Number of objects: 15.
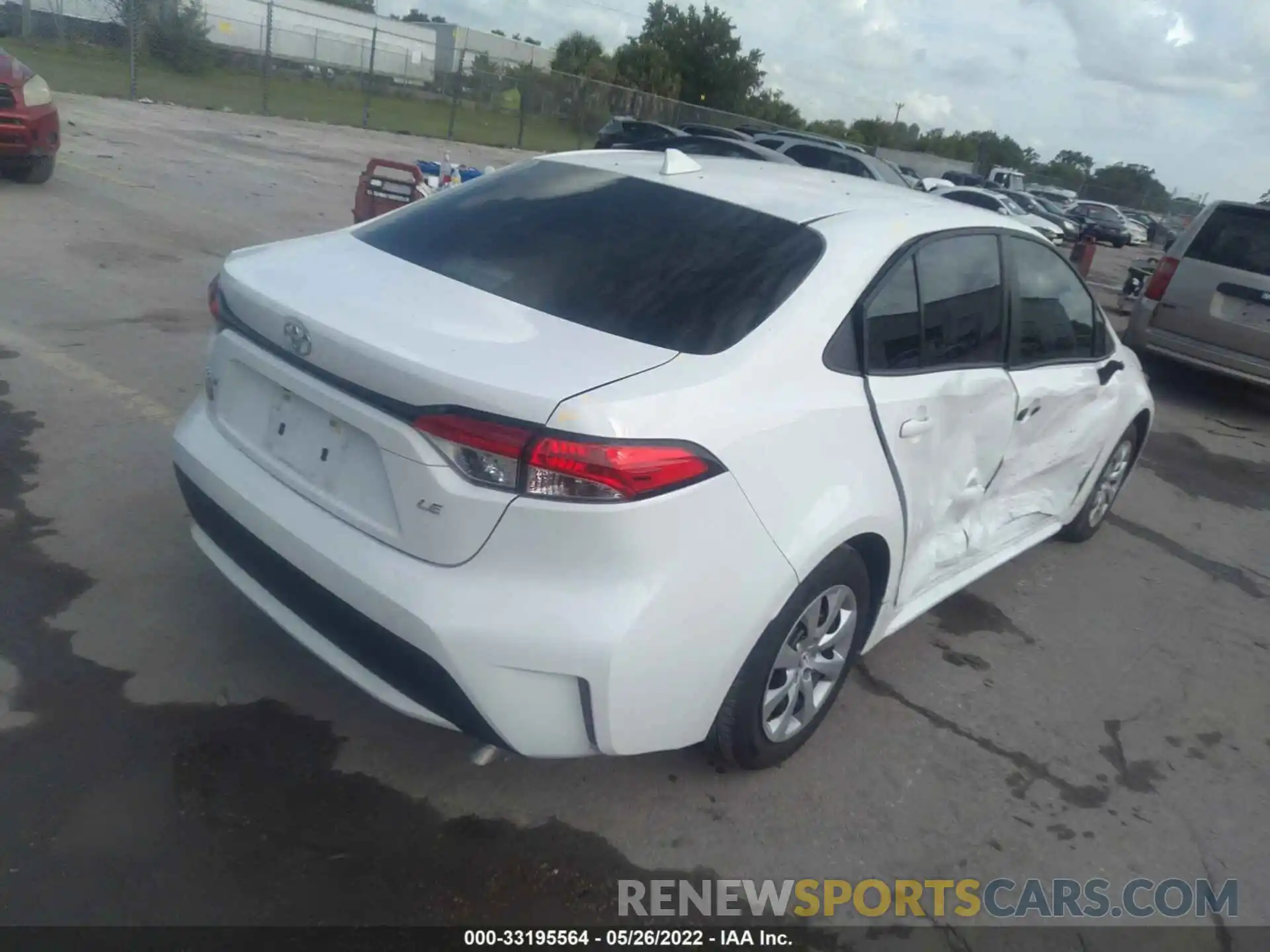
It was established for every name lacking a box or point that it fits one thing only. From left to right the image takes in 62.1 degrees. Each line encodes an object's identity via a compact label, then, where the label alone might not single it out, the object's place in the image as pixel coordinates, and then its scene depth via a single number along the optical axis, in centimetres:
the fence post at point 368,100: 2597
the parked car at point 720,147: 1195
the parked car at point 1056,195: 4859
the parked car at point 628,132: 1973
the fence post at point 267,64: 2356
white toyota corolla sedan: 243
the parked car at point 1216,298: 867
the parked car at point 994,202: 2191
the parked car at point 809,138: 1658
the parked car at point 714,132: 1657
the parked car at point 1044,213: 3178
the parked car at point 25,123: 961
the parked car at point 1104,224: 3706
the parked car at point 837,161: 1479
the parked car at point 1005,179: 4559
